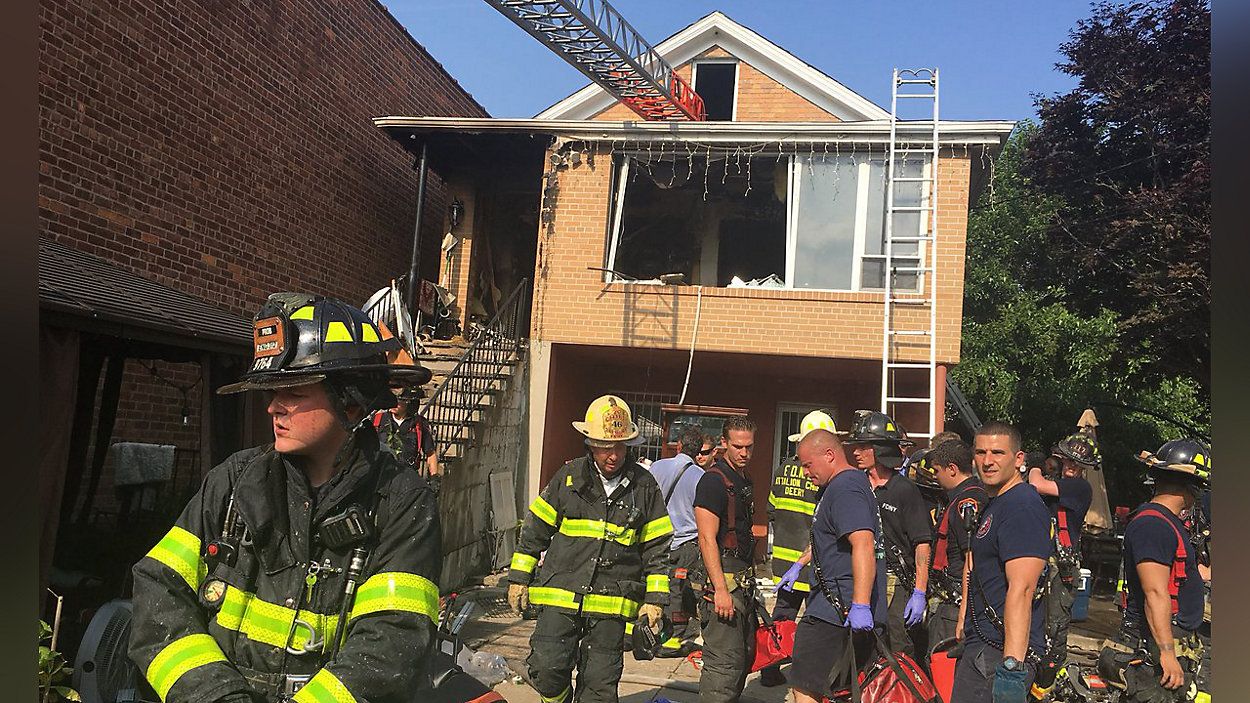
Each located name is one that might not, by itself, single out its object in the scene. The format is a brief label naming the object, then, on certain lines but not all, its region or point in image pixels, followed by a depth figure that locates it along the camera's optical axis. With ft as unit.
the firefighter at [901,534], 19.74
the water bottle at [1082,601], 27.10
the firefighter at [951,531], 18.80
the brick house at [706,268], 38.24
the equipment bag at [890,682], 14.65
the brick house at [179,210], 22.06
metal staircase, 32.94
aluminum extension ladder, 37.04
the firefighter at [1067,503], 18.53
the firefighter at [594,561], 15.52
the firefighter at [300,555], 7.15
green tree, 53.47
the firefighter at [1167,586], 14.52
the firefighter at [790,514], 21.67
